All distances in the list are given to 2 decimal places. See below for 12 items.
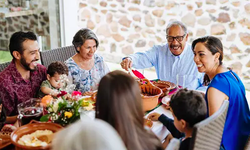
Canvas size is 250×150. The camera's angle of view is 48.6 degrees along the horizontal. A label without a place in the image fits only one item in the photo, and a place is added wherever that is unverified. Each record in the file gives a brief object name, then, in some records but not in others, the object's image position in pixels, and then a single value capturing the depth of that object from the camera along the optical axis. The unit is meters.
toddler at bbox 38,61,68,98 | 2.19
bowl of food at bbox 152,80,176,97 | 2.22
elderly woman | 2.53
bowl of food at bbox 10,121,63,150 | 1.28
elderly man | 2.63
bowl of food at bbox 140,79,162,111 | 1.88
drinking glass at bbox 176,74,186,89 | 2.20
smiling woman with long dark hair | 1.76
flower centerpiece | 1.55
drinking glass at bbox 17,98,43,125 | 1.58
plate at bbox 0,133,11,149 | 1.44
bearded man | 2.03
